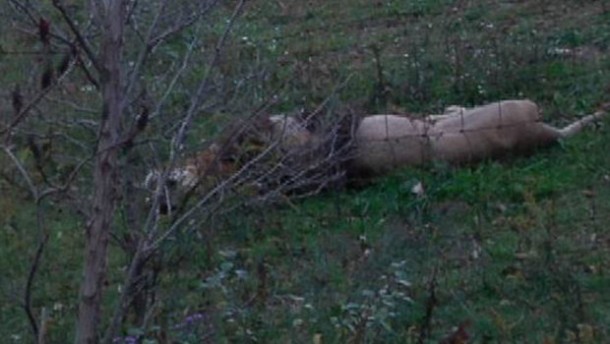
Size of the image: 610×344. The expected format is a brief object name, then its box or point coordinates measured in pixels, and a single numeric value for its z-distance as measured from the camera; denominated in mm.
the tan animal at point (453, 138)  9586
